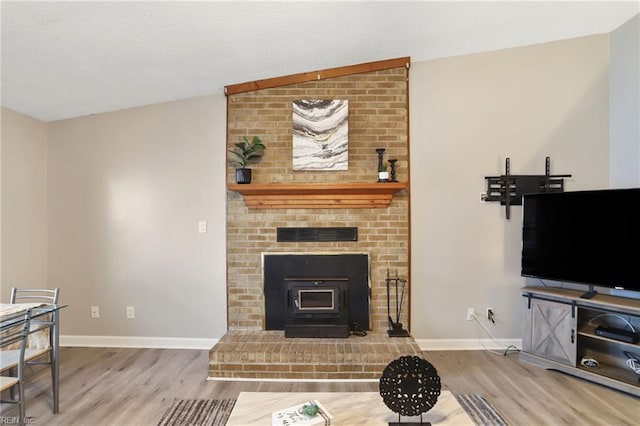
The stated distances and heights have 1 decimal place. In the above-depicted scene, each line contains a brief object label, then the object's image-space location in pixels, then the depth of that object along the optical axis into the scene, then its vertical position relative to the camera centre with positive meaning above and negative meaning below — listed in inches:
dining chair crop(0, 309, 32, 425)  74.9 -30.5
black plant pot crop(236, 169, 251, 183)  127.6 +12.7
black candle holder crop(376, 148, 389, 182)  126.6 +14.7
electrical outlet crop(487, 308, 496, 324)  133.3 -41.3
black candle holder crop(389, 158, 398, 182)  128.9 +14.7
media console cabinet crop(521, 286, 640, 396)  102.9 -40.8
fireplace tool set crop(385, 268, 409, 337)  130.7 -33.5
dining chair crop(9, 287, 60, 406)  88.7 -37.5
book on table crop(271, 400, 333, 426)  60.6 -37.8
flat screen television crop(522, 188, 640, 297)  103.7 -9.2
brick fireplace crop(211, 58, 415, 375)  133.9 +12.1
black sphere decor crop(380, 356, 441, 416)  61.4 -32.3
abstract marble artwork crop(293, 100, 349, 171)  131.9 +28.7
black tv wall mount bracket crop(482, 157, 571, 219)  130.8 +9.1
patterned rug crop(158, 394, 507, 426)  86.0 -53.6
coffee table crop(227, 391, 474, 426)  63.0 -39.1
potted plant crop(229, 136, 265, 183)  128.0 +21.0
